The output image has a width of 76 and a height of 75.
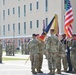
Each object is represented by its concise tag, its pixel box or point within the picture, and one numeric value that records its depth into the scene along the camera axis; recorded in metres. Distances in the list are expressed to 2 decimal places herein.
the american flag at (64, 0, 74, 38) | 22.72
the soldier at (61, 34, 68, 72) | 18.90
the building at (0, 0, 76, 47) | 66.69
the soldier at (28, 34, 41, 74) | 18.41
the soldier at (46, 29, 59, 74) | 17.03
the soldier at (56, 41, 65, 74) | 17.64
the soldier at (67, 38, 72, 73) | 18.68
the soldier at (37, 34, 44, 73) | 18.62
